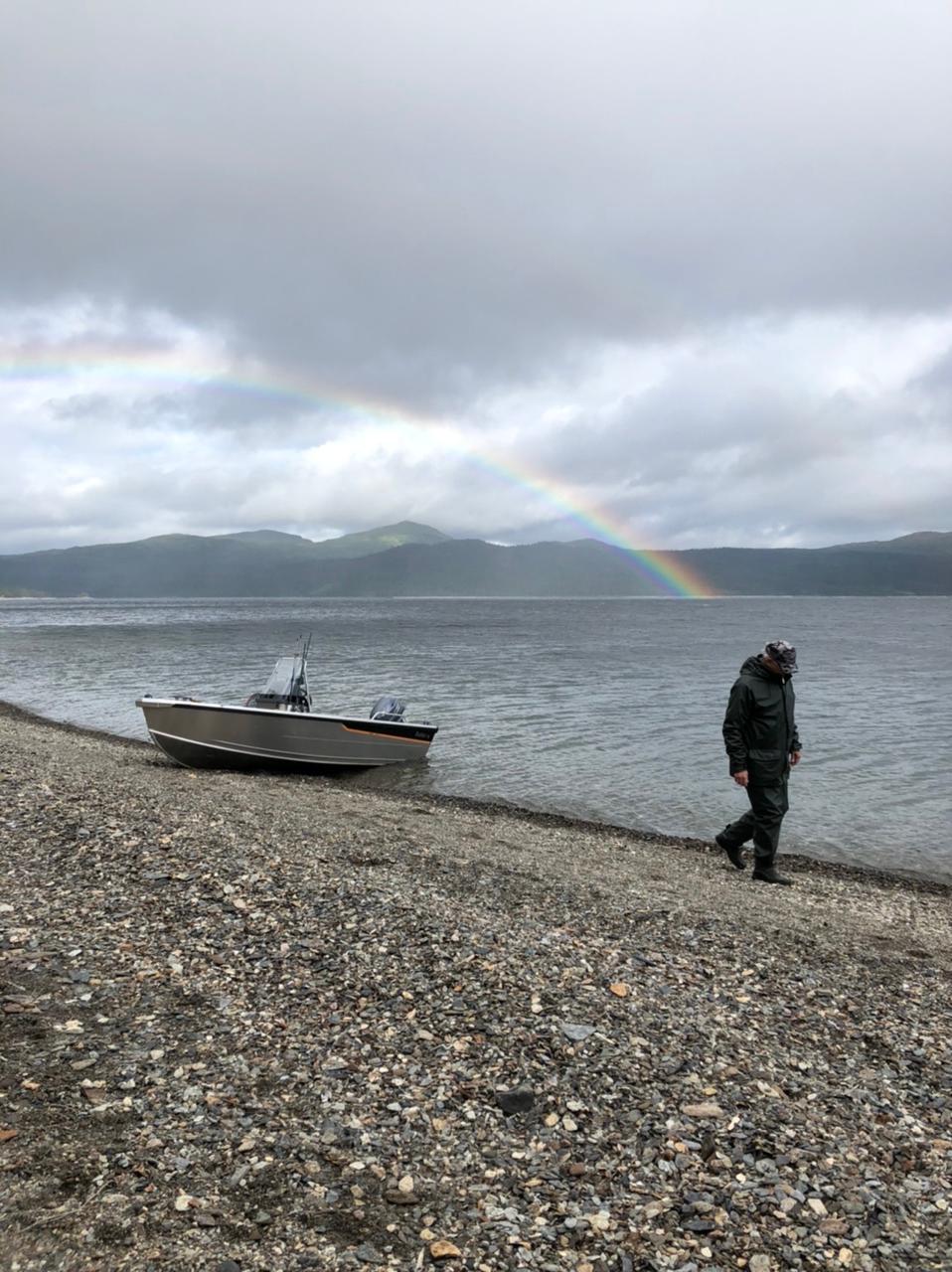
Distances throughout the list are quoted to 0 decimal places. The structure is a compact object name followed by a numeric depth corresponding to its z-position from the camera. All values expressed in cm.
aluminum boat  1797
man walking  985
